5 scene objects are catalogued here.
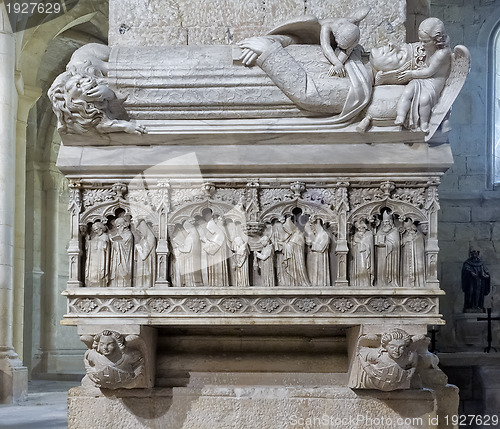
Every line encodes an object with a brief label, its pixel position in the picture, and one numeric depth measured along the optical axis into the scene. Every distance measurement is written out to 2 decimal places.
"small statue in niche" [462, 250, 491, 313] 14.14
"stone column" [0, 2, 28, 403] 11.02
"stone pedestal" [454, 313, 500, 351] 14.06
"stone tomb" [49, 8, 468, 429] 3.76
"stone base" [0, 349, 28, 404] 10.99
